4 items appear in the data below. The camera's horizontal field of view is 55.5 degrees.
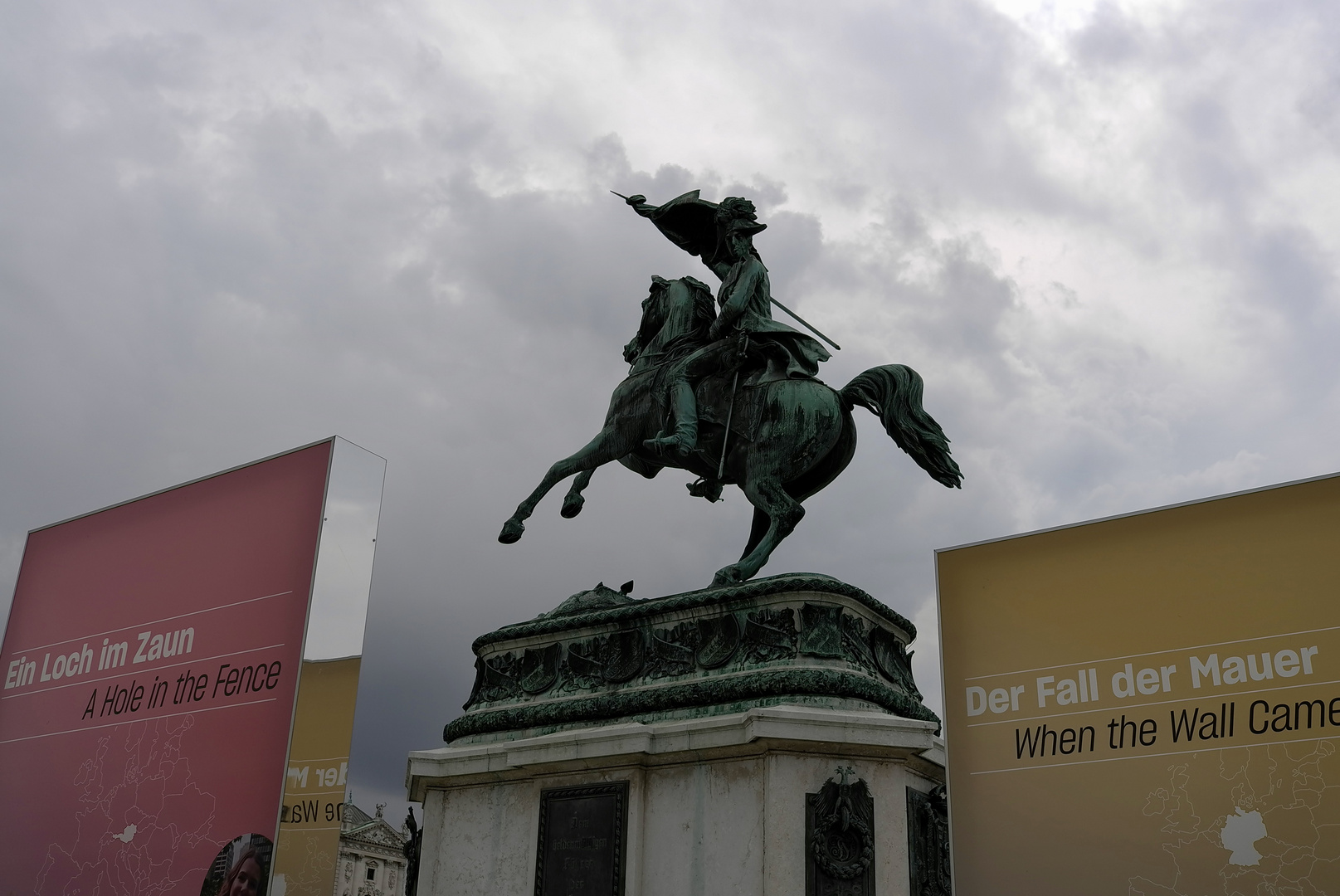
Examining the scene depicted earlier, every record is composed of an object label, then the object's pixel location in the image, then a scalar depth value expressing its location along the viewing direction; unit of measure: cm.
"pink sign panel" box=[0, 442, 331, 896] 848
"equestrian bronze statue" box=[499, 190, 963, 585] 1130
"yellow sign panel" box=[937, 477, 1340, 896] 833
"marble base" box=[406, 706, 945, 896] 927
